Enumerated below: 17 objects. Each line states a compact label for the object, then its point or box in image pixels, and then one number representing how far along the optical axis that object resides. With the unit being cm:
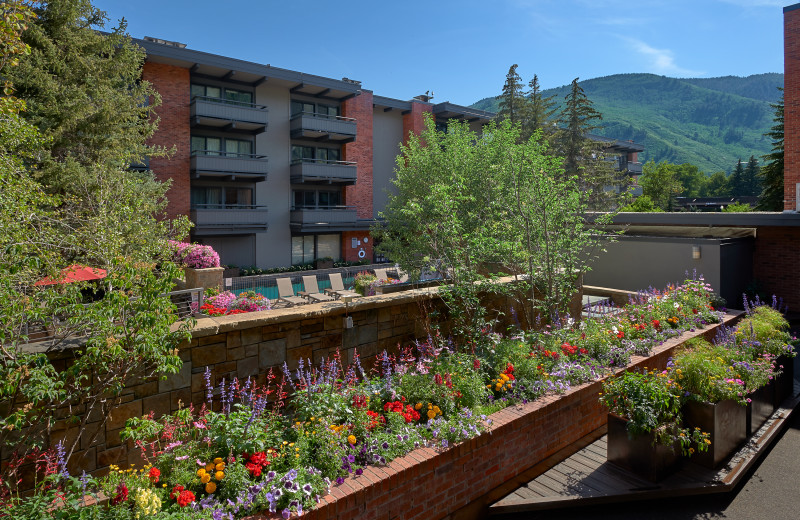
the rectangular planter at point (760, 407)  597
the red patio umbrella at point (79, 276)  421
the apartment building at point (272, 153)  2602
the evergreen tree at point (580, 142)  3784
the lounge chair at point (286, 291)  1756
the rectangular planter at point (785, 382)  701
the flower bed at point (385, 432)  357
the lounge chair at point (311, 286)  1844
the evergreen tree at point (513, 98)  3841
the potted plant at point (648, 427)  489
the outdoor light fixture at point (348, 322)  627
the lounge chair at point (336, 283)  1916
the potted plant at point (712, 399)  513
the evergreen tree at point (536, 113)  3828
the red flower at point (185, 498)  331
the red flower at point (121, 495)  321
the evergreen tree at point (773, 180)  2877
